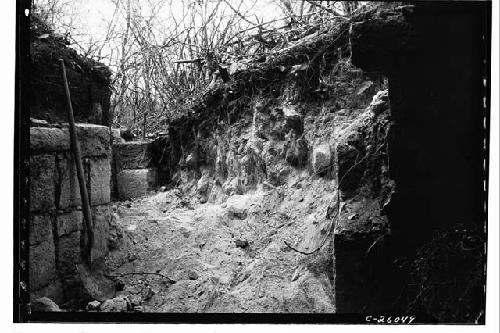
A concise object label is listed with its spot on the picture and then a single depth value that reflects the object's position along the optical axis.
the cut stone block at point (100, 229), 2.37
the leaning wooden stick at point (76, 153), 2.30
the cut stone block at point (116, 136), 2.43
